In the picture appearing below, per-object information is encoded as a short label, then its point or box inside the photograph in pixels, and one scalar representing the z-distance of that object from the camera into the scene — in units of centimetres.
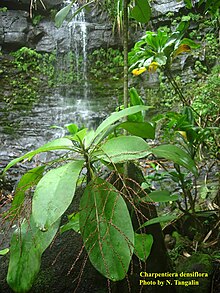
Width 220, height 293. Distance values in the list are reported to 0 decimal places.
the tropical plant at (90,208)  73
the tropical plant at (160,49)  152
